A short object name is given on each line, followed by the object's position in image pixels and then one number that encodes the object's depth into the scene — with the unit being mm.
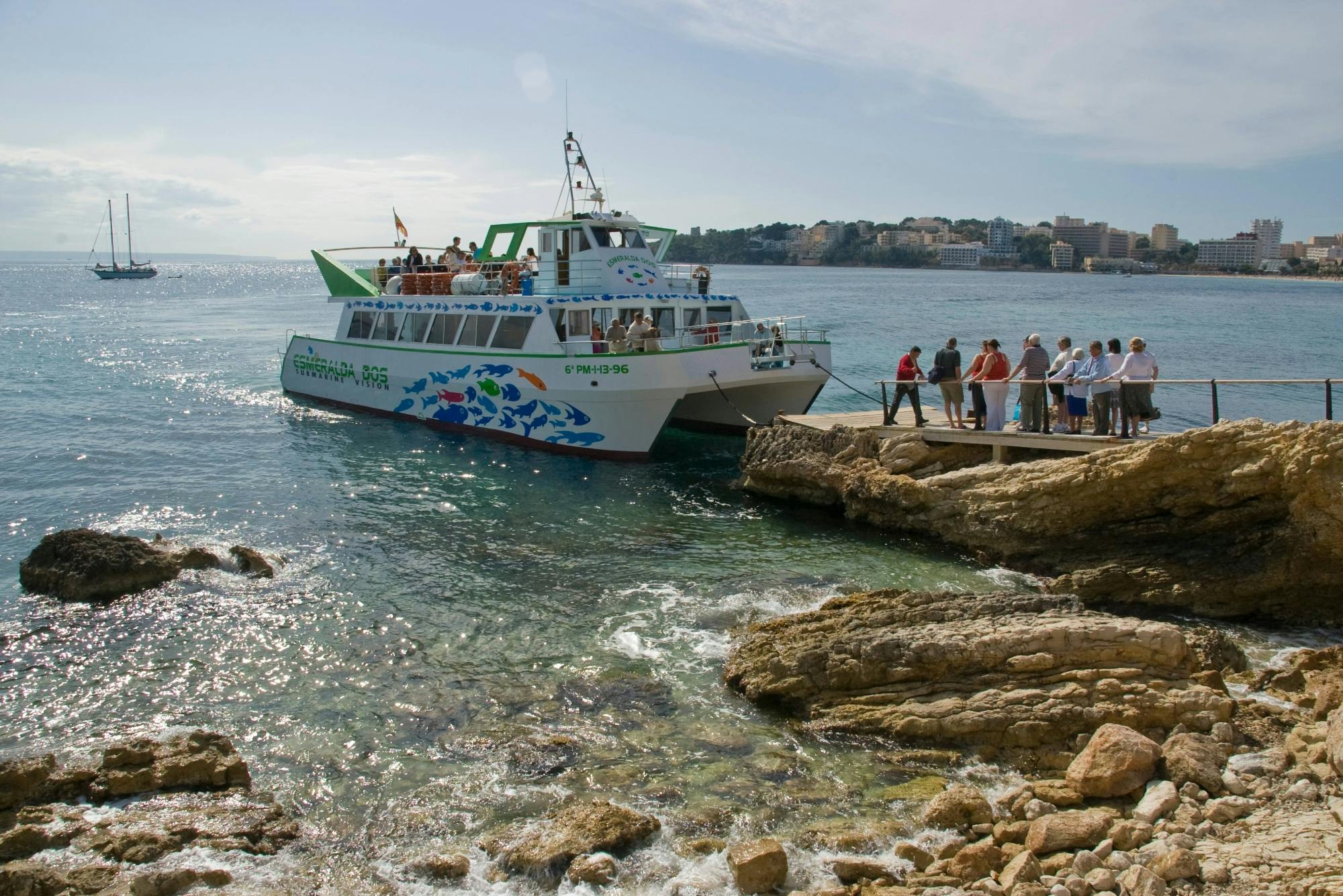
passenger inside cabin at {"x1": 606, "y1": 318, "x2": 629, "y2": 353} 18141
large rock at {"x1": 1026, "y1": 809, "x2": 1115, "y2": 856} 6090
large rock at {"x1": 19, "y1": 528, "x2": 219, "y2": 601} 11422
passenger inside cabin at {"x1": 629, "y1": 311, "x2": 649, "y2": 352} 17984
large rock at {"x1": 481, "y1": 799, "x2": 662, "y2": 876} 6414
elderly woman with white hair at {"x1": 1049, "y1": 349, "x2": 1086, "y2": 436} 12891
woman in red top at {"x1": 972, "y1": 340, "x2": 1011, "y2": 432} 13617
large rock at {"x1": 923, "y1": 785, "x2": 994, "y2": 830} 6660
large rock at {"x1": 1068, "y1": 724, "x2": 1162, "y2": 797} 6770
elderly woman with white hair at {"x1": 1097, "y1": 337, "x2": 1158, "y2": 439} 12078
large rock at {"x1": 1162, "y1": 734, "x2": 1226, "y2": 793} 6684
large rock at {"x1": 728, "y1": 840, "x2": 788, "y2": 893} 6094
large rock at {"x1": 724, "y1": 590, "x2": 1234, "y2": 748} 7715
